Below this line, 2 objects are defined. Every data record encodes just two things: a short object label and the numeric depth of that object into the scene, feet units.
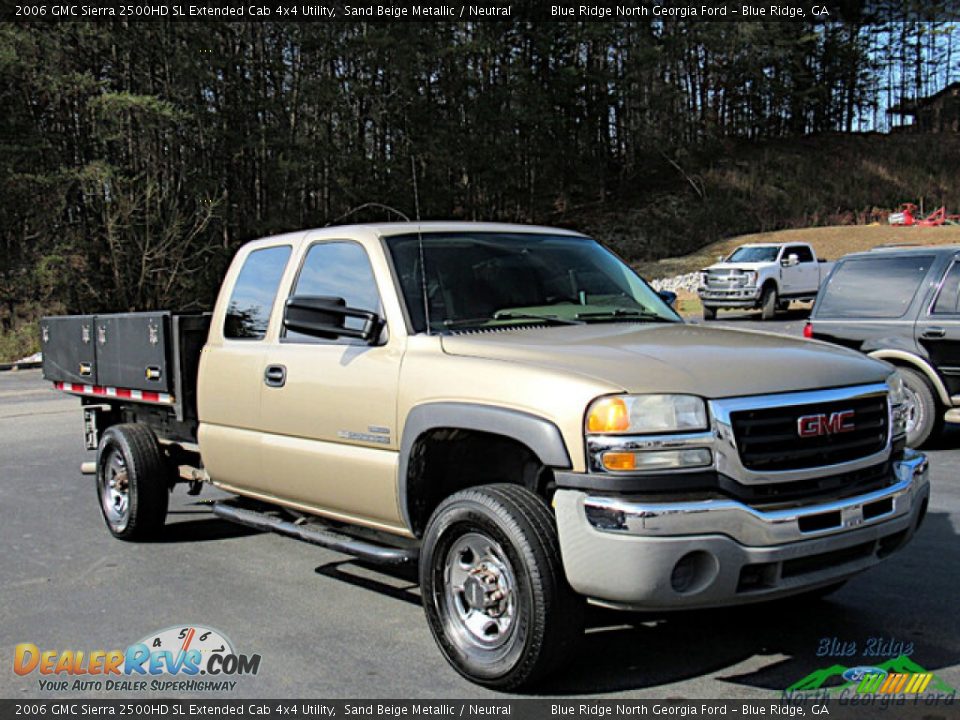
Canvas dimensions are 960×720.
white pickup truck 89.30
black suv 31.63
